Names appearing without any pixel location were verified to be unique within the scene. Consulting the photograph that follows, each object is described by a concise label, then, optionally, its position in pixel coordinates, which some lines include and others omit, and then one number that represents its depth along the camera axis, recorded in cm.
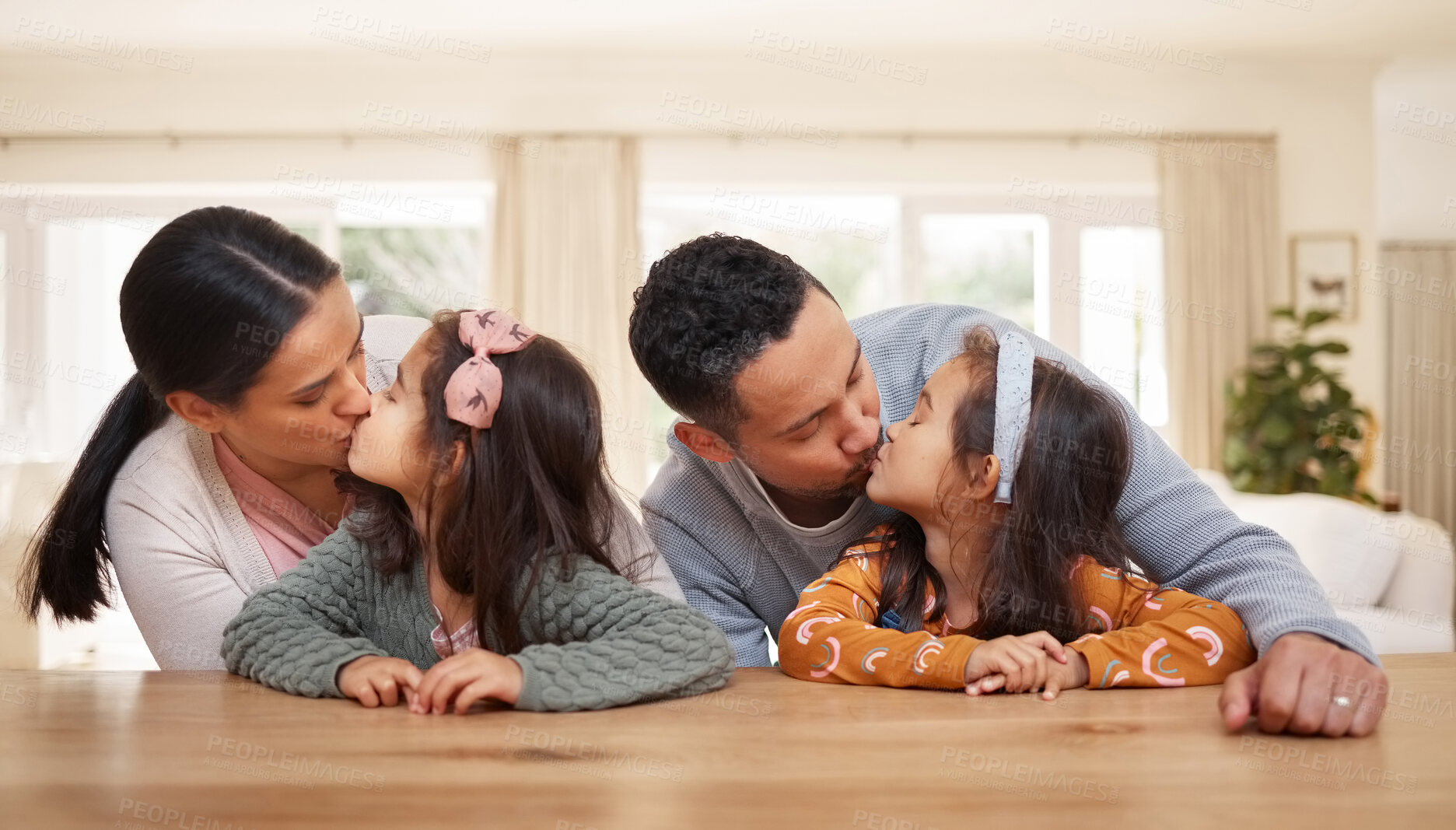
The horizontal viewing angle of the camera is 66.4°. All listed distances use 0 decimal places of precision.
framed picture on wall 646
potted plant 580
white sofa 346
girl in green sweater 108
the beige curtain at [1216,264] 638
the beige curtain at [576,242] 623
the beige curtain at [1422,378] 917
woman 134
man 109
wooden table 75
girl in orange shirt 118
